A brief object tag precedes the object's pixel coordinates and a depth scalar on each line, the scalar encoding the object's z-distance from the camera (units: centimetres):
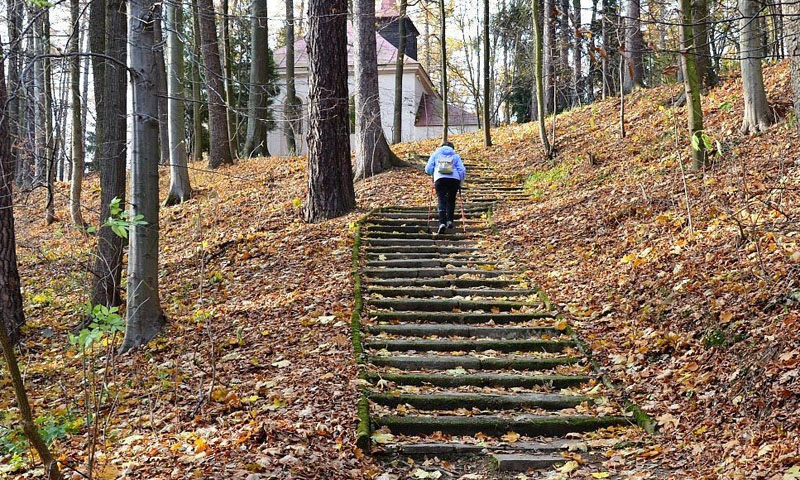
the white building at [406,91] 3606
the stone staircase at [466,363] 599
